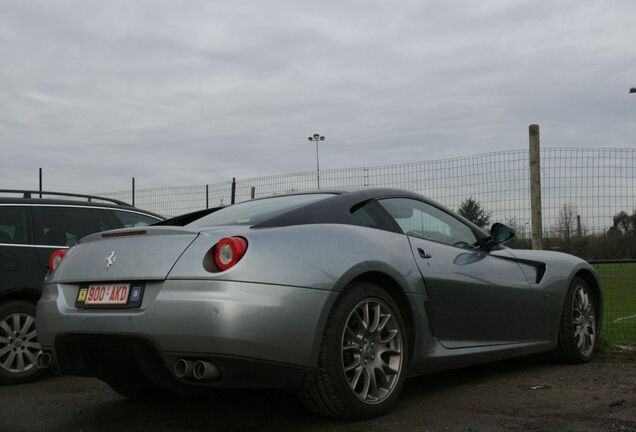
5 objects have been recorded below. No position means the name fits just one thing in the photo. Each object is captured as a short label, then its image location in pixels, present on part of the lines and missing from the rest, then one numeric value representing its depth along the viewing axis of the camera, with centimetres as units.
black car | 580
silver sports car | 356
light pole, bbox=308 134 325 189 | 4300
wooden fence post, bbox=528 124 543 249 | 871
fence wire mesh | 903
